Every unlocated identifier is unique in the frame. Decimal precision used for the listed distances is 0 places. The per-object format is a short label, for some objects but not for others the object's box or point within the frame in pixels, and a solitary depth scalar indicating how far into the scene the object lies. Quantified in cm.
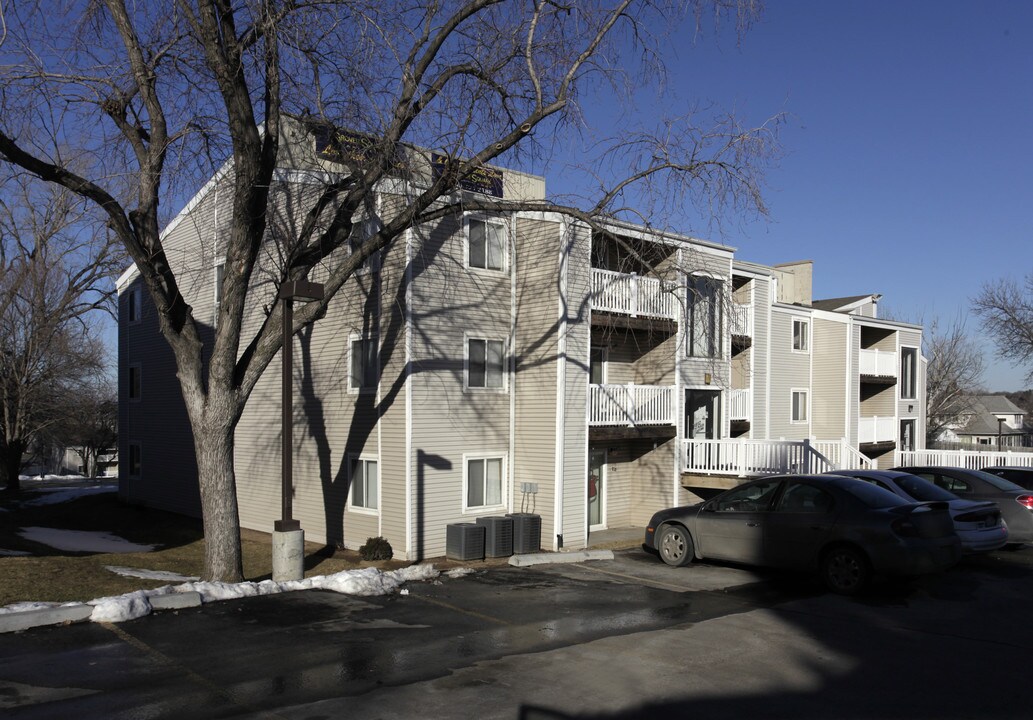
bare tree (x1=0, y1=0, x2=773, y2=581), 1205
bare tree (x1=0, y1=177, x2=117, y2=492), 3528
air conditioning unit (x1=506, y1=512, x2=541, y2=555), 1706
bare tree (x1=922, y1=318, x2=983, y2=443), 6084
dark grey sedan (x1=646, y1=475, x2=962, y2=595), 1089
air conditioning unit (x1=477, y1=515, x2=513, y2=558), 1675
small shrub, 1670
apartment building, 1736
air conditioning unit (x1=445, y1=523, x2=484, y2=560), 1636
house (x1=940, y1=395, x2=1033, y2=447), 7674
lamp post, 1159
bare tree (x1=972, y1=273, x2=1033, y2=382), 4891
